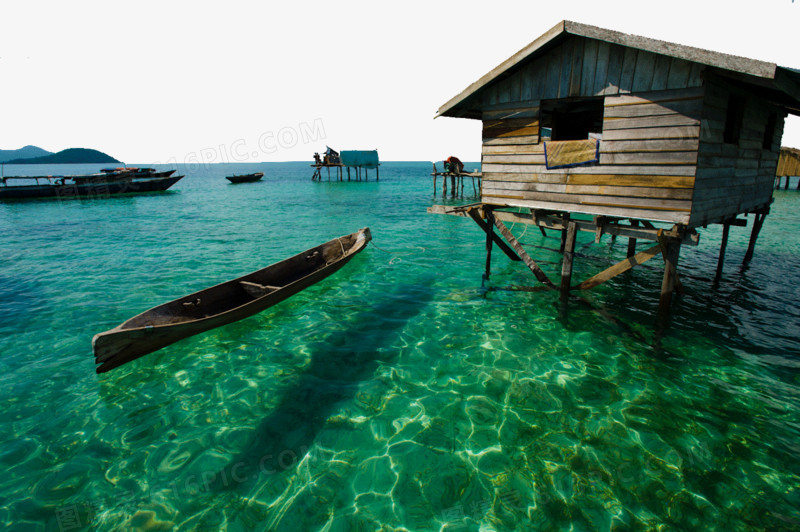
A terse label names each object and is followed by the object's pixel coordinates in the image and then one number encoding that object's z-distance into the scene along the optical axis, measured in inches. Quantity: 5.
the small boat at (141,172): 1930.4
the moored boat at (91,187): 1552.7
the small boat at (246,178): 2731.3
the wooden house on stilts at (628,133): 295.7
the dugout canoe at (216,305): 240.2
